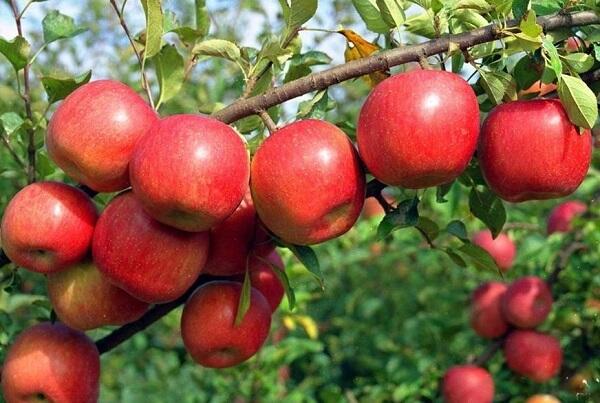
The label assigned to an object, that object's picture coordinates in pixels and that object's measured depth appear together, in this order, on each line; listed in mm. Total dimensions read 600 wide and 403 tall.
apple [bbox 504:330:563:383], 2203
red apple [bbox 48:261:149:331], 1180
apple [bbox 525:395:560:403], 2199
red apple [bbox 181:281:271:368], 1238
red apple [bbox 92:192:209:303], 1090
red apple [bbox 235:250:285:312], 1319
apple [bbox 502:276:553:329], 2219
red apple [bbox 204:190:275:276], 1179
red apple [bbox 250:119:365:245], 1032
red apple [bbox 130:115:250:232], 1006
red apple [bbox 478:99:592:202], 1051
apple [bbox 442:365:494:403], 2131
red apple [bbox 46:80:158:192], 1077
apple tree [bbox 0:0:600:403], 1019
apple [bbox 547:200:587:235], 2391
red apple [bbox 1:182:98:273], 1130
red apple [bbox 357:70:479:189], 997
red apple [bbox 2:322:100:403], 1271
